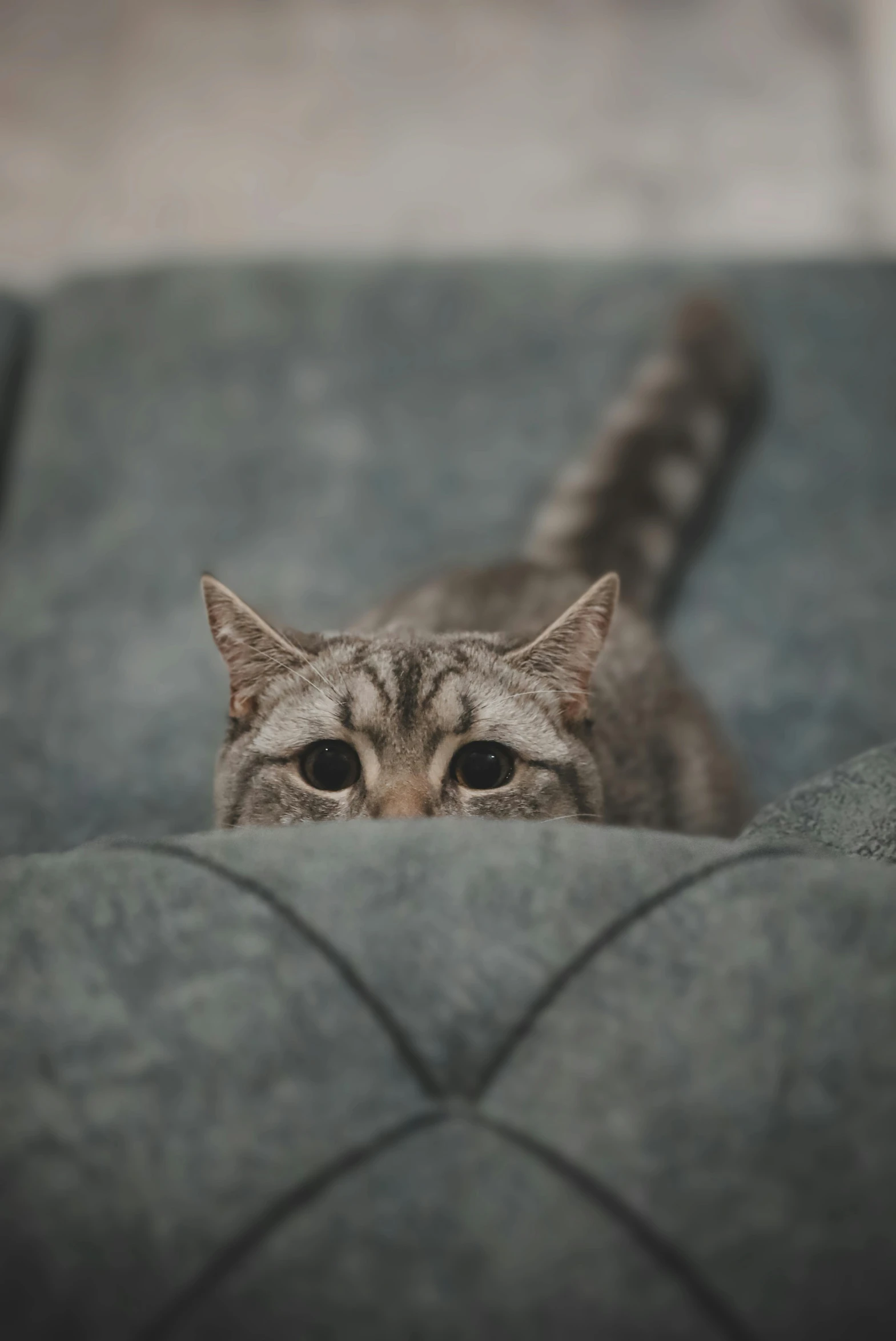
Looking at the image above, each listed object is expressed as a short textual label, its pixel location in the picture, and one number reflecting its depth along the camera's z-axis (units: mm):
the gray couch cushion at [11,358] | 794
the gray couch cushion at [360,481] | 697
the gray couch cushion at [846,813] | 517
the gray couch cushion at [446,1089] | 429
